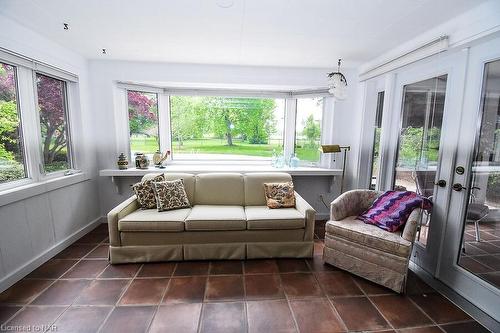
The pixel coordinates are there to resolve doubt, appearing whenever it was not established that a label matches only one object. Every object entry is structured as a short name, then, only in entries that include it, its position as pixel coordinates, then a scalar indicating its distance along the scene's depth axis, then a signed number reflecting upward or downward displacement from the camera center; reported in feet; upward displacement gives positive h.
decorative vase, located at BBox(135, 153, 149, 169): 11.46 -1.12
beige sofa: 8.04 -3.30
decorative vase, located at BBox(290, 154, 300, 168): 12.49 -1.14
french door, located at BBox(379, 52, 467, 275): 6.91 +0.19
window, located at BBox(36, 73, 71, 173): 8.63 +0.54
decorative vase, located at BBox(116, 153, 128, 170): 11.18 -1.16
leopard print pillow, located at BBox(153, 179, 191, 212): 8.89 -2.21
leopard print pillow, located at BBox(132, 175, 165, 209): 9.11 -2.18
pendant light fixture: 8.85 +2.12
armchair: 6.64 -3.18
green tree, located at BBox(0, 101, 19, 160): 7.10 +0.24
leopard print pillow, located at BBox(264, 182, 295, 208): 9.47 -2.23
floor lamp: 9.79 -0.29
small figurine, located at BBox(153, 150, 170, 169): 12.00 -1.06
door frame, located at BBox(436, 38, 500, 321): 5.97 -1.50
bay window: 12.48 +0.78
